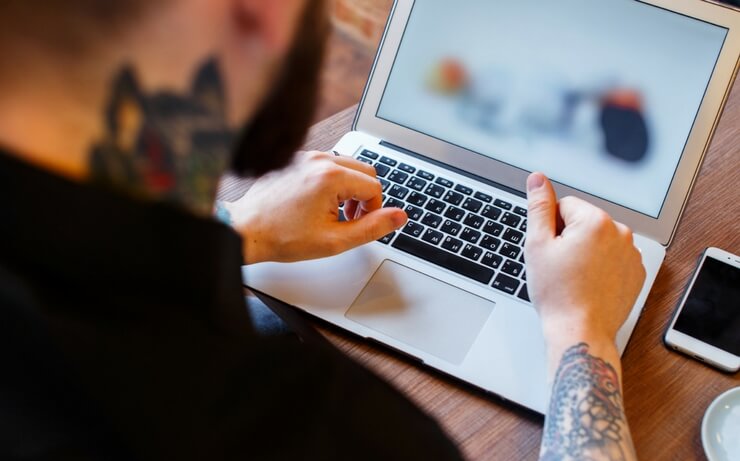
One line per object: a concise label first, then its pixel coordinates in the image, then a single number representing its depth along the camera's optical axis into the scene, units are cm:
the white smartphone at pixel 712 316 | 82
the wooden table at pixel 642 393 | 76
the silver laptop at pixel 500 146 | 86
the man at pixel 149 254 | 41
